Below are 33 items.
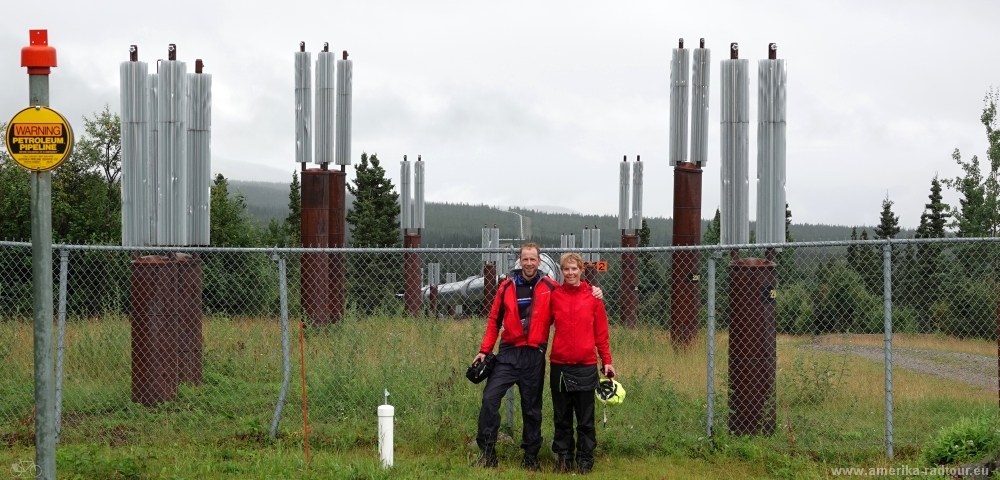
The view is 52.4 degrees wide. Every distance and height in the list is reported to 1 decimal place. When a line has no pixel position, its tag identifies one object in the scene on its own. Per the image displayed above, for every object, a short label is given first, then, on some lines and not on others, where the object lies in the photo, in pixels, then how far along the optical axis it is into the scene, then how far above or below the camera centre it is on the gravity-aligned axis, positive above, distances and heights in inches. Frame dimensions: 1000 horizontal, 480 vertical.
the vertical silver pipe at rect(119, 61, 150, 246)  501.7 +47.9
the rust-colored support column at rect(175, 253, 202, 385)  443.5 -35.6
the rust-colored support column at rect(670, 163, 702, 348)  617.3 +3.4
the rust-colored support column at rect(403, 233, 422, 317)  783.2 -21.7
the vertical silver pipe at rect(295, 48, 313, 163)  767.1 +102.5
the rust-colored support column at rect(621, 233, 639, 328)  778.4 -29.7
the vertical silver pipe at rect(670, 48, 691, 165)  690.8 +97.9
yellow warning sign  251.4 +25.1
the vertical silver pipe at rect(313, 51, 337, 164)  771.4 +103.2
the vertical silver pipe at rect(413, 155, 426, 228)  1262.3 +59.4
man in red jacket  328.2 -35.7
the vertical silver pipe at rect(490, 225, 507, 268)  1709.5 +8.9
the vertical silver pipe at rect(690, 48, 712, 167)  689.6 +104.6
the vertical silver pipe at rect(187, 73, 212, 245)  518.0 +44.7
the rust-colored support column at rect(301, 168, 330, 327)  693.9 +16.7
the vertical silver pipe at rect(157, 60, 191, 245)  499.5 +43.2
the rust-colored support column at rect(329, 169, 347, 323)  745.6 +7.1
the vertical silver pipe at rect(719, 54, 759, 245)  544.4 +56.0
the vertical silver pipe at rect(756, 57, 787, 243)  467.2 +39.2
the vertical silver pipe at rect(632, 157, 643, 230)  1195.3 +54.6
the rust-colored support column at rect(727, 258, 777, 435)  362.6 -39.4
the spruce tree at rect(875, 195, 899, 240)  2620.6 +53.8
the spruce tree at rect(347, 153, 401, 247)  2516.0 +96.5
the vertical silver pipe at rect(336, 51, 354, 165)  780.0 +104.6
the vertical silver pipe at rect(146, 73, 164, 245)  501.4 +34.8
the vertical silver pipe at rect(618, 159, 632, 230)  1205.7 +55.8
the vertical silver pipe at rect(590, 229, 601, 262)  1769.6 +10.2
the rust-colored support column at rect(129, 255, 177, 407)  422.6 -38.1
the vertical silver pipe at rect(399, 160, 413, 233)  1242.7 +55.3
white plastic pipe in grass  322.3 -60.5
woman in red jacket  322.7 -36.2
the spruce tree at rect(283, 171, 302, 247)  2531.5 +68.2
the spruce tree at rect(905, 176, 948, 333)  2123.5 +54.2
